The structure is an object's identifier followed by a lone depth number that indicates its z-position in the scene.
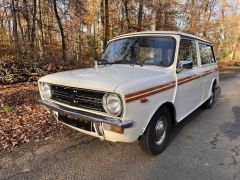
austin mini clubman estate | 2.27
